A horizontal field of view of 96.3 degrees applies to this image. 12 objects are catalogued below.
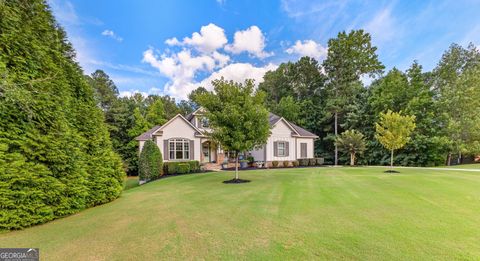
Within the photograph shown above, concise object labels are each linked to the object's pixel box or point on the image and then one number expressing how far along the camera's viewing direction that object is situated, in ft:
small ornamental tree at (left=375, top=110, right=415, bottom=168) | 48.03
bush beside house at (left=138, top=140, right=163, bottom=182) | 50.21
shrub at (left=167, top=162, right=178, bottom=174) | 56.08
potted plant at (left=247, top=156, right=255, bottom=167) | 72.38
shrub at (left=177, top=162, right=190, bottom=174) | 56.44
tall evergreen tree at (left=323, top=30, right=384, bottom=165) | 99.19
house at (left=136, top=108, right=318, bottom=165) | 60.39
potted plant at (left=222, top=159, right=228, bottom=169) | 66.79
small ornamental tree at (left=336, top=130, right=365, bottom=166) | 71.31
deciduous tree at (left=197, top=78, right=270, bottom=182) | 36.52
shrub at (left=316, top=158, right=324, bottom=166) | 81.87
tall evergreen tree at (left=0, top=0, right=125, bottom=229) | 15.78
